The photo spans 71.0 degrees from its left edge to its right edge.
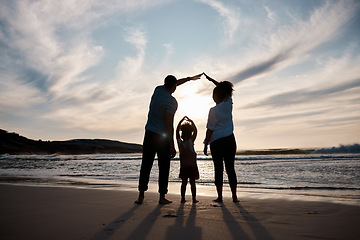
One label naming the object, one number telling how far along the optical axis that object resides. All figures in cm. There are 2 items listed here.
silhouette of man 422
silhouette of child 451
